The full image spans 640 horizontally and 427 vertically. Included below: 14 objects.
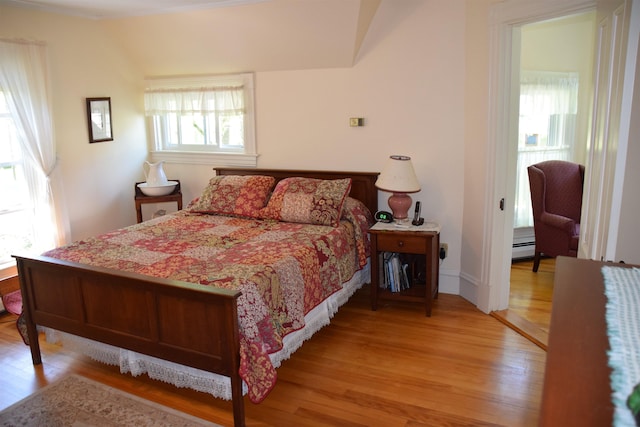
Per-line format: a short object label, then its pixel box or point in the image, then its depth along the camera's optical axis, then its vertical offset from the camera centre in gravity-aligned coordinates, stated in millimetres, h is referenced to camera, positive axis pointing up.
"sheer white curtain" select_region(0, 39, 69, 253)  3588 +26
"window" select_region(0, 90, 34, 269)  3705 -476
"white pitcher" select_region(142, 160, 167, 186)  4586 -392
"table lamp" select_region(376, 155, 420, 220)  3627 -378
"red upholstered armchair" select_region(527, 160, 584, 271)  4289 -625
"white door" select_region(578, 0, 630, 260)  2082 +8
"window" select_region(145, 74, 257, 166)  4457 +132
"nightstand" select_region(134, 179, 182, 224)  4516 -604
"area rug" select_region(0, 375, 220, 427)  2461 -1415
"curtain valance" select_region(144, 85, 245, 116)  4445 +295
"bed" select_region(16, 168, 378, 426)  2355 -858
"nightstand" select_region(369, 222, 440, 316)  3514 -871
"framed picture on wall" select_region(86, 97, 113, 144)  4250 +126
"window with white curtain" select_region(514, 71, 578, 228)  4699 +50
